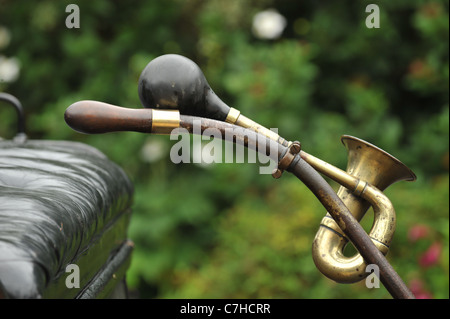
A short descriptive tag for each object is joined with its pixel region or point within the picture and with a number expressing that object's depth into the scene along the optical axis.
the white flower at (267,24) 4.24
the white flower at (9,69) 4.42
